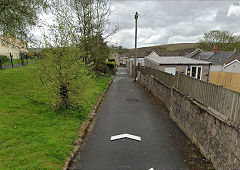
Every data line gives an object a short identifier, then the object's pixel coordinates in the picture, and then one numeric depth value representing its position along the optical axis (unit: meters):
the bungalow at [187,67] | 16.59
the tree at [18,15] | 10.26
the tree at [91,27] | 18.25
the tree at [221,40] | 47.59
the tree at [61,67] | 6.42
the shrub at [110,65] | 29.43
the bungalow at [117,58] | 64.78
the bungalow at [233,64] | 25.69
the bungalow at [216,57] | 30.72
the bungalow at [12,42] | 12.16
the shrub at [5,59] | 20.47
